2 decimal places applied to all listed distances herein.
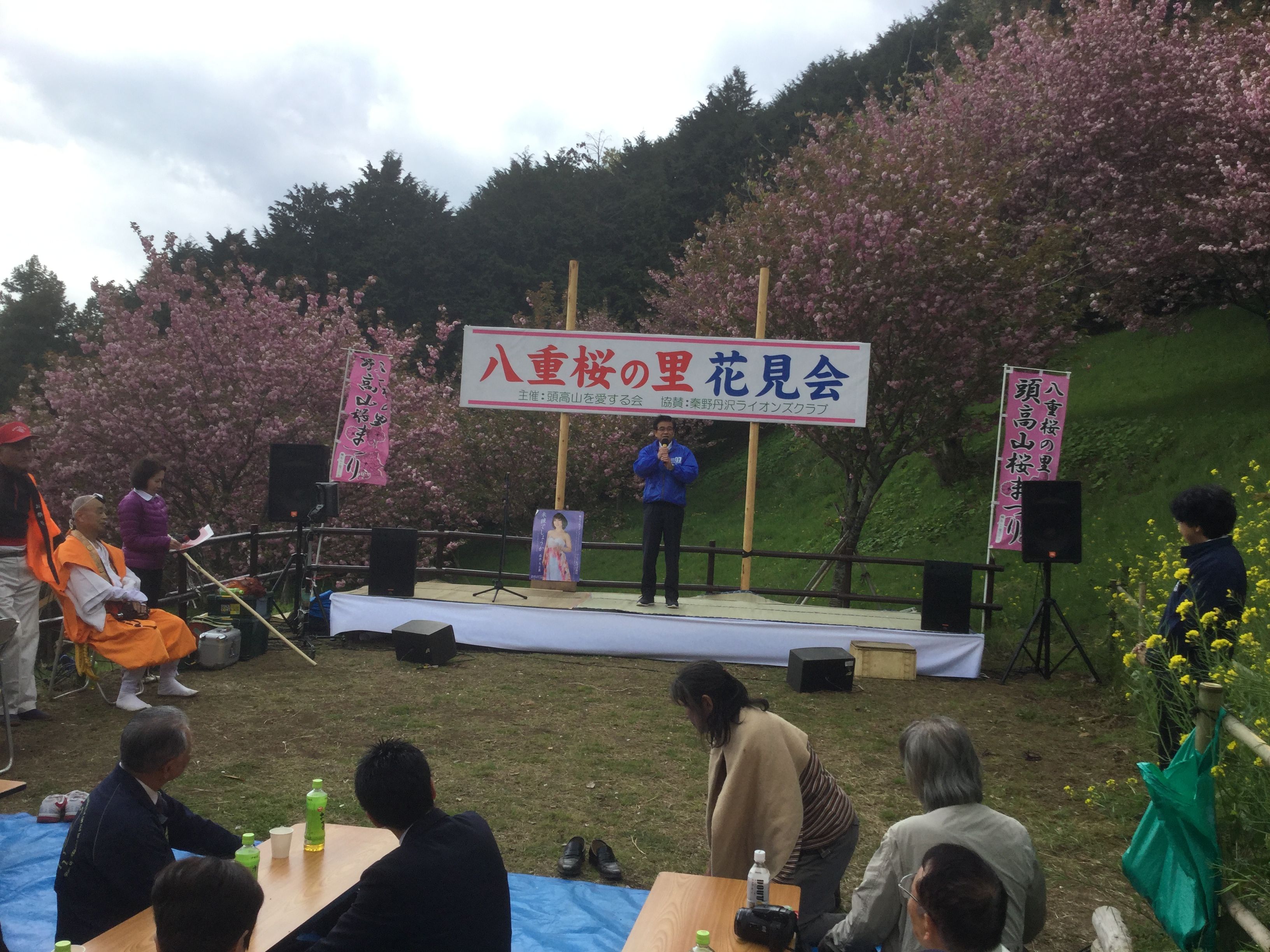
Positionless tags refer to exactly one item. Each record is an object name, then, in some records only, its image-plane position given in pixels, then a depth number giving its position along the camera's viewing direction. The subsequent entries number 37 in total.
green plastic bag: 2.92
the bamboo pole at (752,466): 8.80
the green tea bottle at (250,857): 2.75
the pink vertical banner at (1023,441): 8.39
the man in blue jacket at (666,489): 8.14
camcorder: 2.40
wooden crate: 7.71
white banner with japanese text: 8.68
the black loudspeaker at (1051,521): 7.38
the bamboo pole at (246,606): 7.07
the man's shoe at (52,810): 4.30
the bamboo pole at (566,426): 9.11
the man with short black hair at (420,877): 2.25
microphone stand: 7.95
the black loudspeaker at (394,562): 8.49
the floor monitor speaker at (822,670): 7.14
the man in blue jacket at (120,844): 2.58
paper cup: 2.88
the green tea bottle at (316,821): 2.95
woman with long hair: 3.00
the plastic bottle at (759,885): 2.53
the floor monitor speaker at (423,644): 7.68
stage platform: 7.87
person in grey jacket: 2.45
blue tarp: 3.49
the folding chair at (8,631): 4.62
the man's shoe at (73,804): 4.36
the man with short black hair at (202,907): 1.88
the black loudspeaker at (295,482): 8.01
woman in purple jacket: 6.32
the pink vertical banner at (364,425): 8.95
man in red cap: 5.52
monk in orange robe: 5.59
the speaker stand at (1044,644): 7.32
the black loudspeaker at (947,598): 7.90
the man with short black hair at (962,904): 1.88
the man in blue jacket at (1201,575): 4.07
